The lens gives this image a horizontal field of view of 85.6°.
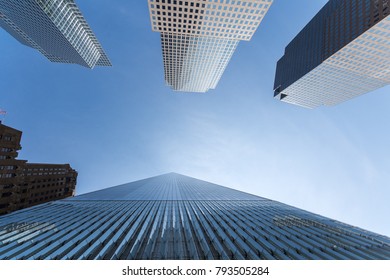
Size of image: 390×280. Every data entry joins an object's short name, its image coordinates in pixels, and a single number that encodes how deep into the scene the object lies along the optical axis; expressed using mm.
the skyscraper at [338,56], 95375
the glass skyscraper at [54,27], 127125
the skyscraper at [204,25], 81562
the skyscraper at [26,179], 58184
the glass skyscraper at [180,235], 22812
